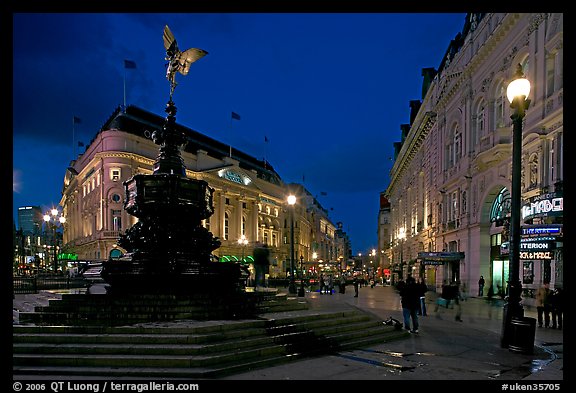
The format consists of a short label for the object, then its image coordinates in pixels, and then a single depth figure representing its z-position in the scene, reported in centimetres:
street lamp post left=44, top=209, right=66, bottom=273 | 3428
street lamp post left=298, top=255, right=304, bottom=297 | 2334
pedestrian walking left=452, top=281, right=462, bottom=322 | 1652
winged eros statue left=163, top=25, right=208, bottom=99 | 1439
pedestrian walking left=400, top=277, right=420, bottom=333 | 1292
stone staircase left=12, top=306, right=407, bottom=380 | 779
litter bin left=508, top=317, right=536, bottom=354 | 1011
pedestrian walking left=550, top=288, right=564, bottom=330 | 1515
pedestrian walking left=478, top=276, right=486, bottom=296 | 2900
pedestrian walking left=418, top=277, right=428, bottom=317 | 1823
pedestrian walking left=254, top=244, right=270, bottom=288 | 1870
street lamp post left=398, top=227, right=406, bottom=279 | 6357
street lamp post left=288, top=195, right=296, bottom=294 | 2250
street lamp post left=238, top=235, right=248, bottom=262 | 7912
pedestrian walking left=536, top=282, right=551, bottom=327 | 1548
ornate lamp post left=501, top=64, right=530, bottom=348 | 1048
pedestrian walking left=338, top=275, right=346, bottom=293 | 3476
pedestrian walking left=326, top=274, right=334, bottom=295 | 3249
